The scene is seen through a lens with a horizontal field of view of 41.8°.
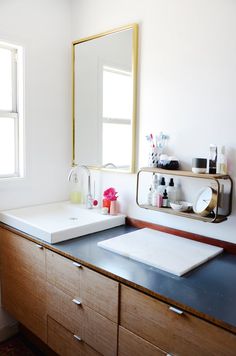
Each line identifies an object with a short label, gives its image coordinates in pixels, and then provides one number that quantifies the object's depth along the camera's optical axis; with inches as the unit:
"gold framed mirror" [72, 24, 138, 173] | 83.7
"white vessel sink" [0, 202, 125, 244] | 72.6
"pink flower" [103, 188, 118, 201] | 87.9
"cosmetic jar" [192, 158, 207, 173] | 66.7
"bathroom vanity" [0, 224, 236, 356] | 46.1
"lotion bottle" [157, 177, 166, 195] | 76.0
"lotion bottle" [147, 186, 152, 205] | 77.5
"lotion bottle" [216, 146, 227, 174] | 65.2
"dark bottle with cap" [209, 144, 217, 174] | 65.8
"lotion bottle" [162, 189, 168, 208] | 74.7
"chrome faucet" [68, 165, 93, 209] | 93.2
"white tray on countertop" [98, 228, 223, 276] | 58.7
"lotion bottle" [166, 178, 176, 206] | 74.6
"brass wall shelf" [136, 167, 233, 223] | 63.2
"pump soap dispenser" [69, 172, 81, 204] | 100.3
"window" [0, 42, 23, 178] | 88.9
